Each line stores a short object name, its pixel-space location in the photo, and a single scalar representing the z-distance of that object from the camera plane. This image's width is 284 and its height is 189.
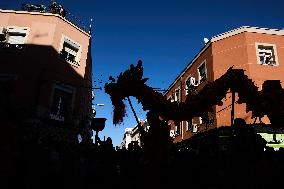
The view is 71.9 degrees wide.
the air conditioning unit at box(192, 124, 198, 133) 14.36
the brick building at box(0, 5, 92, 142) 11.59
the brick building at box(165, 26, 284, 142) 12.27
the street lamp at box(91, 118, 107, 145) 7.70
